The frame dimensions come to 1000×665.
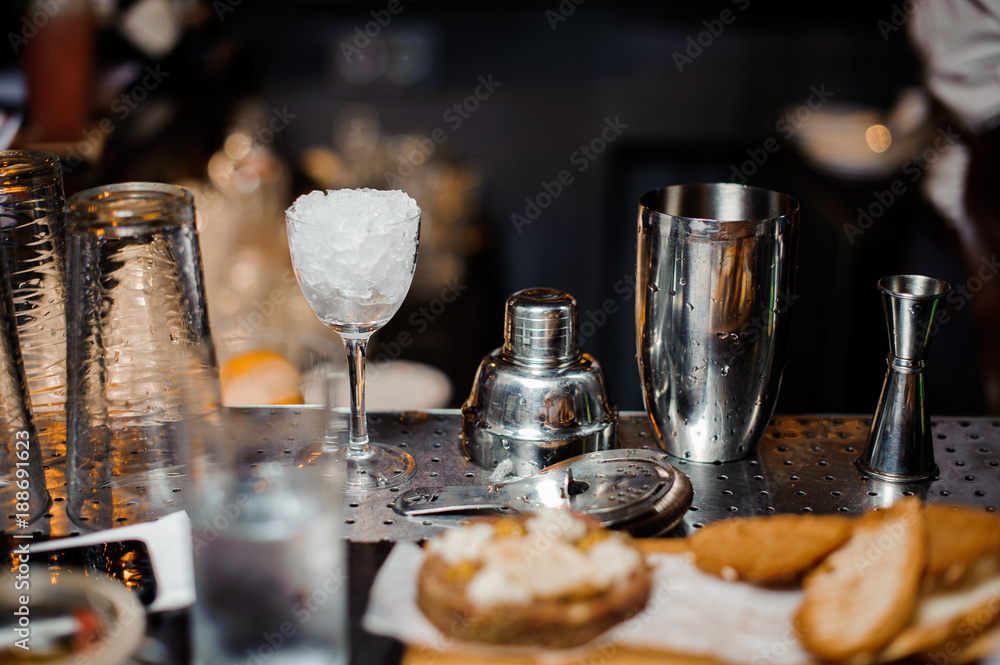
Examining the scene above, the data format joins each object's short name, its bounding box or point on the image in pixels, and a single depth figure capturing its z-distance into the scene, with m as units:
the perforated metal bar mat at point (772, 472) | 0.85
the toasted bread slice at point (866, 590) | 0.59
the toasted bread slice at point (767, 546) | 0.68
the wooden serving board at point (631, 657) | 0.60
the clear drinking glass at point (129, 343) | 0.76
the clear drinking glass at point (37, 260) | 0.84
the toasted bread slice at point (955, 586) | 0.60
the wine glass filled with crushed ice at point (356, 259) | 0.85
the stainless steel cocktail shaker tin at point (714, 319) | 0.90
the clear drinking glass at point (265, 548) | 0.59
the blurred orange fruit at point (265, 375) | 0.70
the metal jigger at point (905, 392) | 0.86
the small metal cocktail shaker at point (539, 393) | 0.90
